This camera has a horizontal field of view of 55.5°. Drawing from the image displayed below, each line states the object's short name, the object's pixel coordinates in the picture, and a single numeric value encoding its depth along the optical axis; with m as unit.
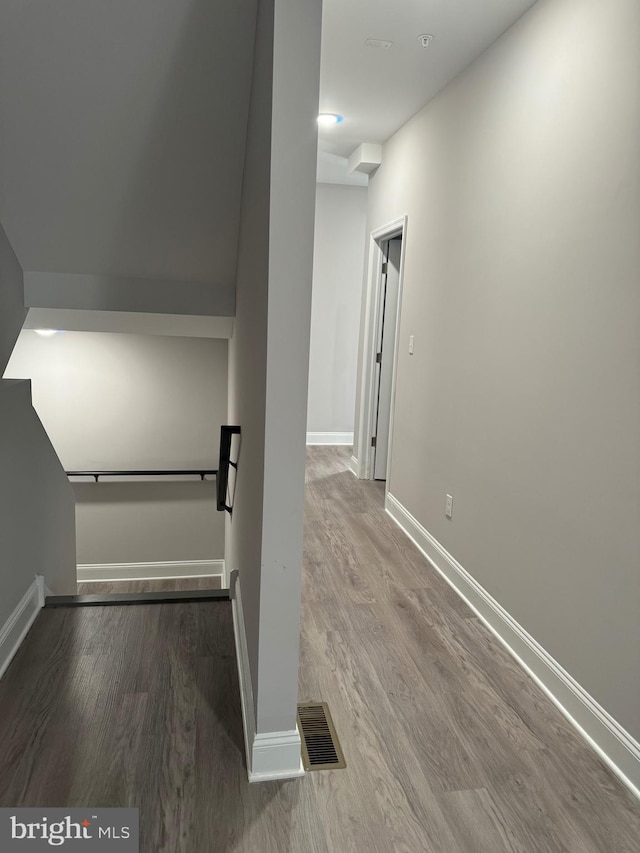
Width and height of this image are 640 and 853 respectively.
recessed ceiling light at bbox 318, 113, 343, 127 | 3.91
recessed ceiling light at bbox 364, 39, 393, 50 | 2.82
